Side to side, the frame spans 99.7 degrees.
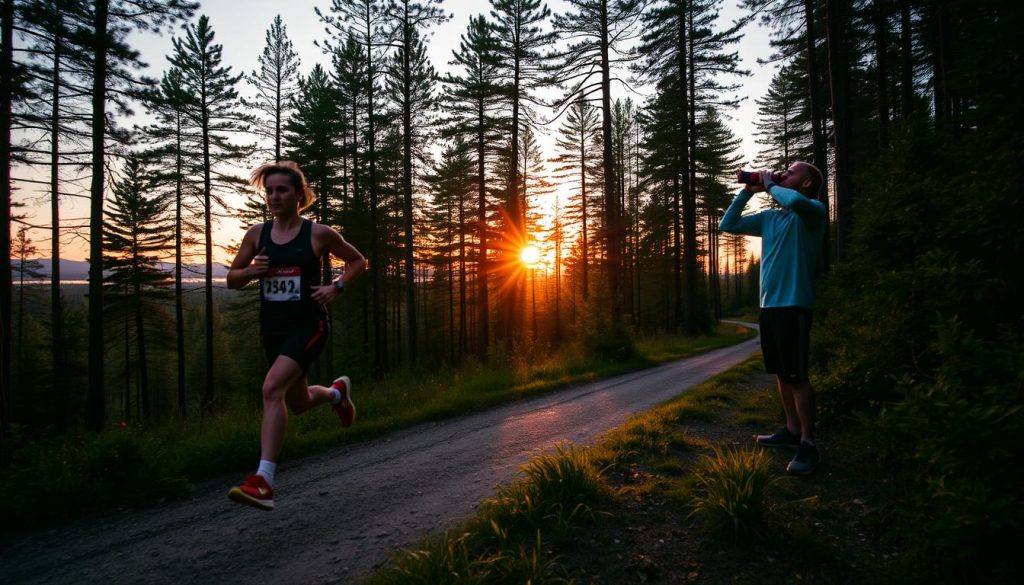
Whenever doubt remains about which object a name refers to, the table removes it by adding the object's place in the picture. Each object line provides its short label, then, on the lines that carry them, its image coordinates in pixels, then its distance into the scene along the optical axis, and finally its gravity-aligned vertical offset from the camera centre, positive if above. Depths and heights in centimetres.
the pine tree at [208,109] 1941 +898
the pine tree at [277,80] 2036 +1076
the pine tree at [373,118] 1508 +805
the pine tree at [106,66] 934 +529
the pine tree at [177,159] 1897 +660
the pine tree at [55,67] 758 +479
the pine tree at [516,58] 1823 +1031
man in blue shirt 358 +11
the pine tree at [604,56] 1461 +842
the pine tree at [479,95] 1864 +915
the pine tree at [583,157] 2933 +992
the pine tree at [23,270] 2167 +217
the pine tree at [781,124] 2485 +1151
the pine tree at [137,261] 2303 +258
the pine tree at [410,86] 1486 +791
